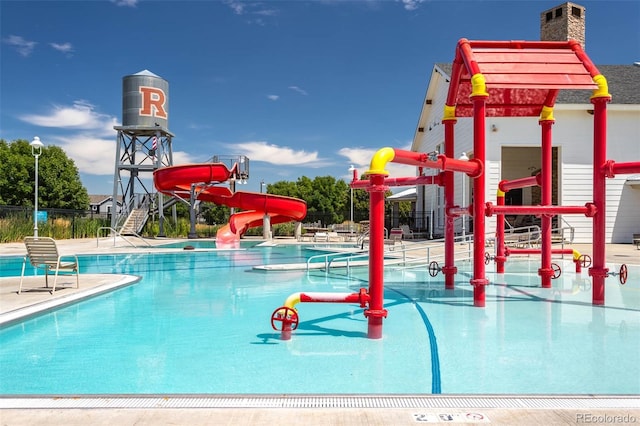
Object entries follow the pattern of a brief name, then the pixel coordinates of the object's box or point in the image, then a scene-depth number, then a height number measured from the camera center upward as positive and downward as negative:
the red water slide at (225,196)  23.83 +1.52
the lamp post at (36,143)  19.38 +3.39
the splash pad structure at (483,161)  5.66 +0.93
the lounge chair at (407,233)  28.86 -0.60
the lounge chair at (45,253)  7.97 -0.54
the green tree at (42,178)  44.50 +4.47
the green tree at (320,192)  68.06 +4.86
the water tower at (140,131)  33.66 +6.86
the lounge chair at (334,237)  26.72 -0.85
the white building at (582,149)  22.00 +3.64
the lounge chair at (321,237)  25.88 -0.79
